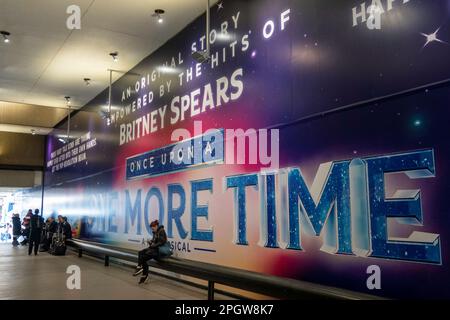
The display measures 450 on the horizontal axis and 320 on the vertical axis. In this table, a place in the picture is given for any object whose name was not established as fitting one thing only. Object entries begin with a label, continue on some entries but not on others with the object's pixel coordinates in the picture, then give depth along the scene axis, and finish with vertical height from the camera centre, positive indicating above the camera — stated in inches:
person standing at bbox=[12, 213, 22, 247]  612.7 -16.5
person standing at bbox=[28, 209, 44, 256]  454.0 -19.8
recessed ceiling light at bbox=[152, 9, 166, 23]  255.6 +121.3
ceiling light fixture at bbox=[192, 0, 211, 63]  208.1 +77.6
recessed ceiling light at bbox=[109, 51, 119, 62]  323.3 +122.1
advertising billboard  126.1 +26.9
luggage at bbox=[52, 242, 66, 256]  442.3 -36.2
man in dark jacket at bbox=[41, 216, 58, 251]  476.7 -19.3
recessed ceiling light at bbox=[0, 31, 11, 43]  285.1 +122.2
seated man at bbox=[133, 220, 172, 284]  246.7 -20.9
